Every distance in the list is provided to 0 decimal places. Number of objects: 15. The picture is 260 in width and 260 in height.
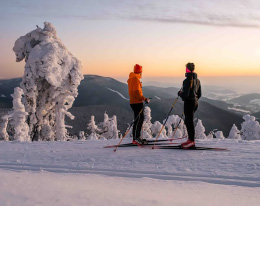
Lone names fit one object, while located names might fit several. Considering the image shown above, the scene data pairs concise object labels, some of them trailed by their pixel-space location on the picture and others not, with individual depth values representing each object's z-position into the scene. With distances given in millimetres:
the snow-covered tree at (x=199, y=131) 47612
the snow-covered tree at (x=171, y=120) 44475
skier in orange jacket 9039
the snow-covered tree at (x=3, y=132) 30500
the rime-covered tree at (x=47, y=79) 22500
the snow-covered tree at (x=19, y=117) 24906
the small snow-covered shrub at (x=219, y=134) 46531
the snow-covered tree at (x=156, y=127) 44272
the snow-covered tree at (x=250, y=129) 40219
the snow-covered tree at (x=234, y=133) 45203
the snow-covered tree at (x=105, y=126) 46294
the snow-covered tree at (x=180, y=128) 40525
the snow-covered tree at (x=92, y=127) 46903
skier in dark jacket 8156
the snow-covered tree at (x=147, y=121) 40988
